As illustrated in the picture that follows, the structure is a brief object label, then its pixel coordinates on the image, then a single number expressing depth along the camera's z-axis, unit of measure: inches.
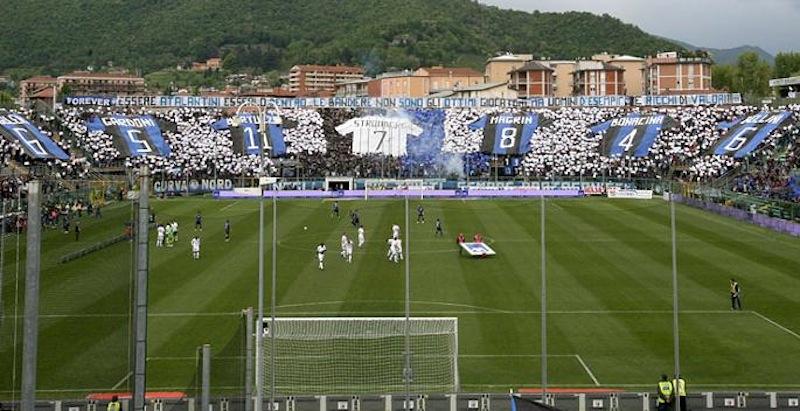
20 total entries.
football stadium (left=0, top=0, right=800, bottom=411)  547.5
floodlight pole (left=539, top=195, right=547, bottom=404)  791.7
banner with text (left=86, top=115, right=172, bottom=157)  3752.5
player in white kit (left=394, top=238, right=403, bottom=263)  1788.9
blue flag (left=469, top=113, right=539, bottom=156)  3965.3
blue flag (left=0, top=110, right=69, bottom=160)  3344.0
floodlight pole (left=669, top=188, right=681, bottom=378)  764.0
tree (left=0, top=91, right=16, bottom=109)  6680.1
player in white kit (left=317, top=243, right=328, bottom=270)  1649.9
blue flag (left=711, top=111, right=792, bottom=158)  3432.6
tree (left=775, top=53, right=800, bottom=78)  7209.6
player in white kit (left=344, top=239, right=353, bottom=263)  1781.5
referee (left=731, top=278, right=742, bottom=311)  1321.9
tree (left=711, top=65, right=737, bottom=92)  7450.8
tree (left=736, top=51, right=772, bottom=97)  6899.6
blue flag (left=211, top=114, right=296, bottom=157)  3887.8
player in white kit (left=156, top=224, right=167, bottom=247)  1963.6
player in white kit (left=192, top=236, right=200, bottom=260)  1806.1
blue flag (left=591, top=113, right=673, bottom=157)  3769.7
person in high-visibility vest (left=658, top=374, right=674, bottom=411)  829.2
